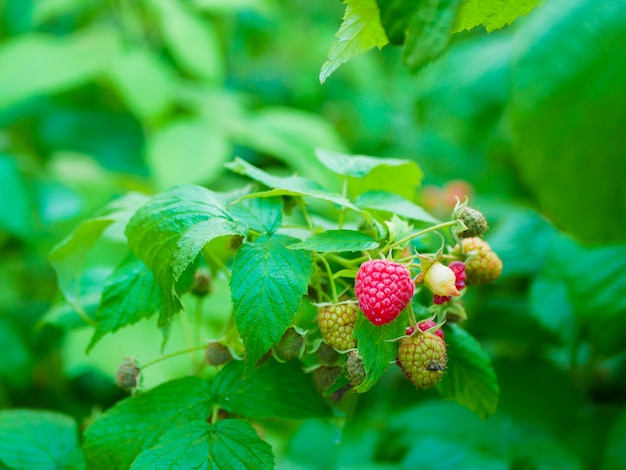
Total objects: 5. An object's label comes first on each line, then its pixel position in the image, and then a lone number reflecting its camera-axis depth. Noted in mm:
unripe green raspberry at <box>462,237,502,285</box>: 520
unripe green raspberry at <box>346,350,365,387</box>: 493
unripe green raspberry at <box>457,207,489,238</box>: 507
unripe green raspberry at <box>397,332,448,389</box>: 495
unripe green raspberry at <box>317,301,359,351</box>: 502
